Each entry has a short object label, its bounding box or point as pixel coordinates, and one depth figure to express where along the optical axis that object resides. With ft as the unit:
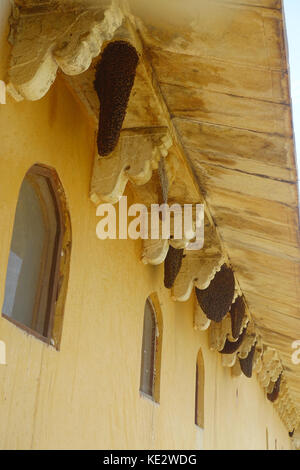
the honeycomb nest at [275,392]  38.63
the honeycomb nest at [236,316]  21.45
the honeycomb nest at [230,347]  23.63
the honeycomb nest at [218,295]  18.20
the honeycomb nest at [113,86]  9.32
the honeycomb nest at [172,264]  14.97
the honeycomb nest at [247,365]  26.81
